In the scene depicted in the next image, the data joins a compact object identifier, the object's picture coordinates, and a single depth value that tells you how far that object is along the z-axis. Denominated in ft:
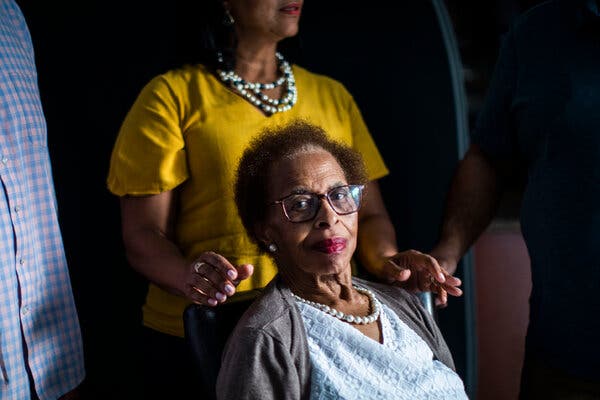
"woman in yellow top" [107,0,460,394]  5.48
